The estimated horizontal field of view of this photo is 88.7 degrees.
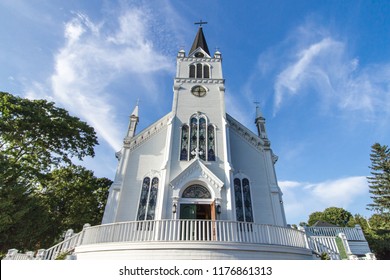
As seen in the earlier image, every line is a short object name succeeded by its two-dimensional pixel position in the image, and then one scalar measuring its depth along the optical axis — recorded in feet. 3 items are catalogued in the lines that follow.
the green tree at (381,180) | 93.40
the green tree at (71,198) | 59.57
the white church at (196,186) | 26.25
